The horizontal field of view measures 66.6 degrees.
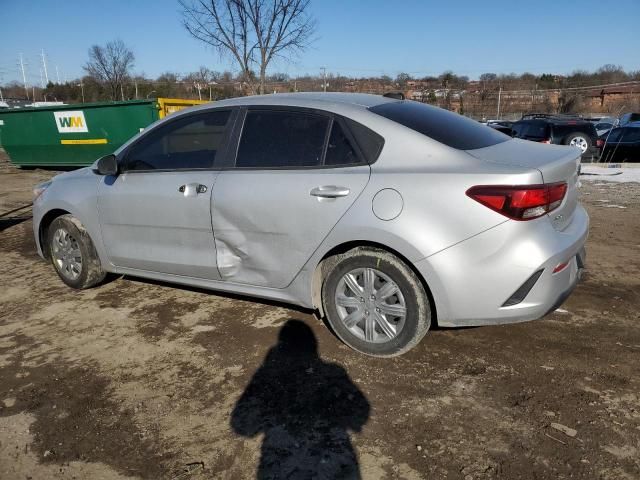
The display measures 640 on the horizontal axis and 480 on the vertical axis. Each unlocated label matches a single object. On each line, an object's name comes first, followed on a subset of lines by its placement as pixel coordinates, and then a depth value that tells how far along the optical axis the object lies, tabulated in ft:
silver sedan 8.91
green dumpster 39.63
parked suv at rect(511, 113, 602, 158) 43.27
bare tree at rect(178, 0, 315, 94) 55.11
